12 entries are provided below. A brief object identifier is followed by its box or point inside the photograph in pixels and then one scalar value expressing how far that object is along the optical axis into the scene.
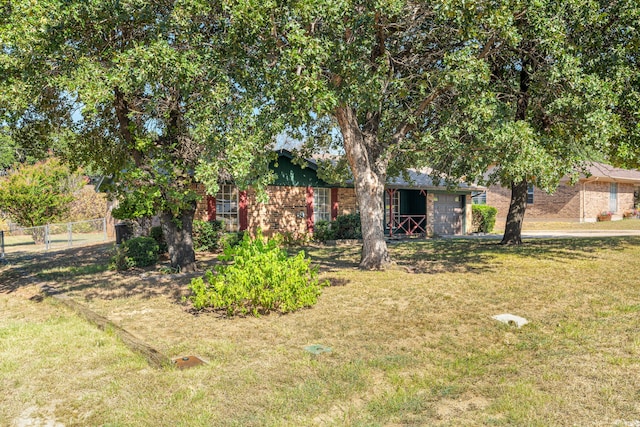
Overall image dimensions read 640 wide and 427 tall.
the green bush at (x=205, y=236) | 15.70
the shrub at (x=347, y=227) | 19.59
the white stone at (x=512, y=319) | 6.50
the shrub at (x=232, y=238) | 15.66
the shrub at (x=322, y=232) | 19.08
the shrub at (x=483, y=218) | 26.11
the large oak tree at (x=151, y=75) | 7.64
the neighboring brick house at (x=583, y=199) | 30.50
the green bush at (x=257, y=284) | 7.08
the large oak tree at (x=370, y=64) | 7.92
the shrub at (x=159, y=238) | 14.54
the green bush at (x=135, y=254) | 12.82
